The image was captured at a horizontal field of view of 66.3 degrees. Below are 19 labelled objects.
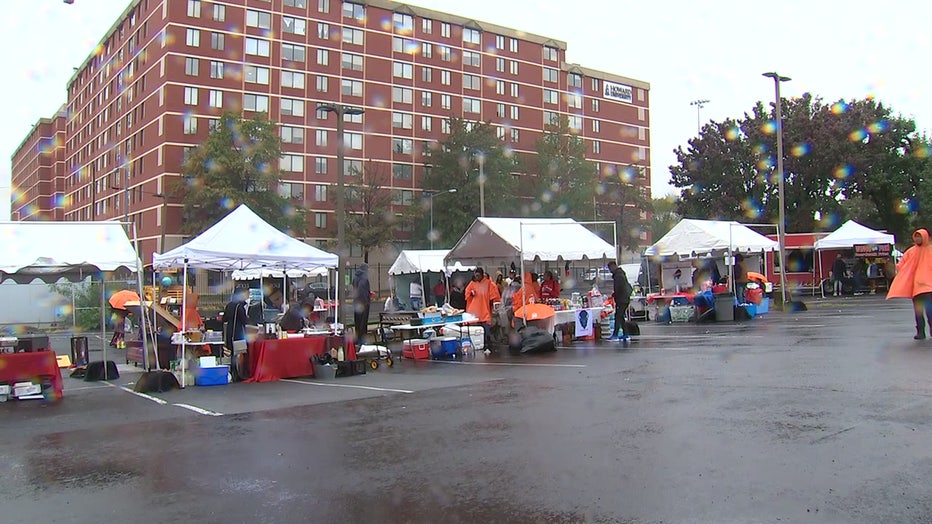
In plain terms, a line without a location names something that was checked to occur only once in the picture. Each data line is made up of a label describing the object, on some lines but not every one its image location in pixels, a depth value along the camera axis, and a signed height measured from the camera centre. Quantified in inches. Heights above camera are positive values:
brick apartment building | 2378.2 +783.5
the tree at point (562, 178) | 2828.2 +443.9
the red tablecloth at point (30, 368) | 445.1 -42.3
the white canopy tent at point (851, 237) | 1179.9 +73.3
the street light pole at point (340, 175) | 682.8 +114.6
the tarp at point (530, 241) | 666.2 +46.8
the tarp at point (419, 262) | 1182.1 +50.4
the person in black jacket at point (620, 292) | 640.4 -5.0
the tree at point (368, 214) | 2463.1 +276.2
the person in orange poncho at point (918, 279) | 493.4 +0.5
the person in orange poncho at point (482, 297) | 681.6 -6.9
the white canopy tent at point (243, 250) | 502.3 +33.3
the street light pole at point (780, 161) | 979.4 +171.1
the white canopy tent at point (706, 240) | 845.2 +54.6
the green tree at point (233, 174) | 2165.4 +376.3
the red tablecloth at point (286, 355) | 515.8 -44.9
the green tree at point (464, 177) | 2667.3 +434.1
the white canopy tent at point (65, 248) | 455.8 +34.2
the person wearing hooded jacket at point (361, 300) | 648.4 -6.7
